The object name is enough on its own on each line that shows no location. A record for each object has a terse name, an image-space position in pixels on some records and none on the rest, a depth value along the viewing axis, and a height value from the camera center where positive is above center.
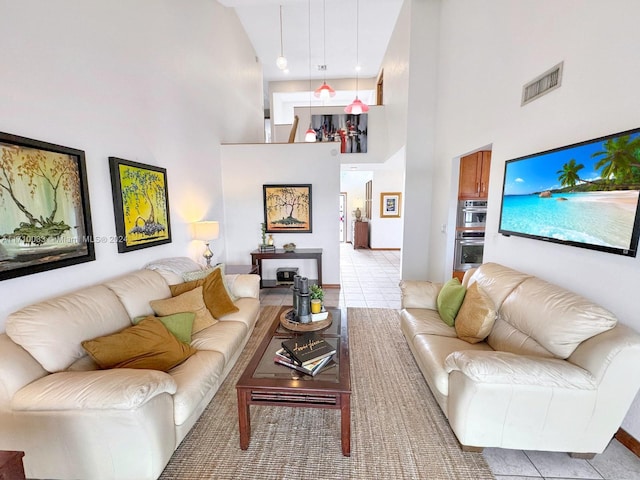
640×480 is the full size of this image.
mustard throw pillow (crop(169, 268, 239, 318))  2.48 -0.80
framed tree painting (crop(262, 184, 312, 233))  4.55 -0.01
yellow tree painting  2.35 +0.03
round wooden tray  2.18 -0.96
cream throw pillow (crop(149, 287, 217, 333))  2.16 -0.81
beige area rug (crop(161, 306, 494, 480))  1.51 -1.45
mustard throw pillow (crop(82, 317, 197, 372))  1.59 -0.87
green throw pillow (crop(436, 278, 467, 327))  2.37 -0.83
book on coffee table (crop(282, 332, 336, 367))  1.75 -0.95
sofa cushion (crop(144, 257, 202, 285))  2.57 -0.60
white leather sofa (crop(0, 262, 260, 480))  1.28 -0.96
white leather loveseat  1.40 -0.94
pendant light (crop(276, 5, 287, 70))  4.67 +2.47
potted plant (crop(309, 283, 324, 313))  2.37 -0.81
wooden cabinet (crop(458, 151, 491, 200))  4.15 +0.45
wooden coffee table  1.54 -1.03
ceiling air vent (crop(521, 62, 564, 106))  2.05 +0.99
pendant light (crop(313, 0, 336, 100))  4.89 +2.10
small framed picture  8.26 +0.10
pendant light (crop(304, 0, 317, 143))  5.84 +1.52
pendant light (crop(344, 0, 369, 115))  5.19 +1.92
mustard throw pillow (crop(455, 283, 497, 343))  2.00 -0.83
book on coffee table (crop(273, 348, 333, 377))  1.68 -0.99
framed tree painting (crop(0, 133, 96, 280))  1.56 -0.01
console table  4.33 -0.76
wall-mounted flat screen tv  1.55 +0.09
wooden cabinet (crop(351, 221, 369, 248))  8.94 -0.88
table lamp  3.46 -0.29
